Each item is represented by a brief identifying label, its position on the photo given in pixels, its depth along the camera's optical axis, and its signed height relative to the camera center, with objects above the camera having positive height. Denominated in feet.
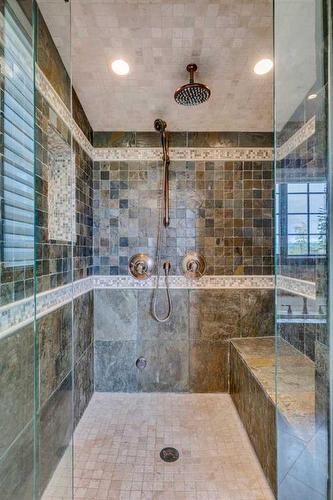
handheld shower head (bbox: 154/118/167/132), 7.48 +3.65
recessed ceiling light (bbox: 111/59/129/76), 5.60 +4.04
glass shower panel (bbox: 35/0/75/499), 4.24 -0.06
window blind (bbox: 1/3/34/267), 3.32 +1.36
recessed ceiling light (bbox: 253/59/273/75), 5.57 +4.05
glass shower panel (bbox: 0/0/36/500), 3.33 +0.02
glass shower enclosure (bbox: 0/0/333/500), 2.98 -0.02
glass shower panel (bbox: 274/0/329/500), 2.96 +0.05
